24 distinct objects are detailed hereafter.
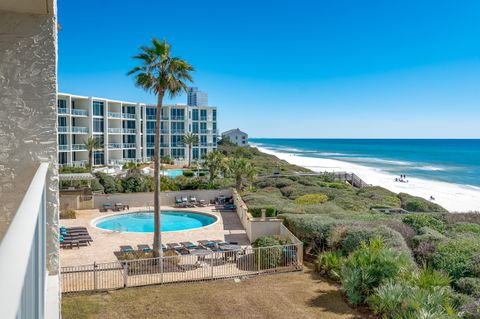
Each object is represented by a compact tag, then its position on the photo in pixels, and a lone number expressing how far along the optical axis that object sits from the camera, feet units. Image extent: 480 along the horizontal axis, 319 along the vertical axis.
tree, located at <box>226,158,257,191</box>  112.68
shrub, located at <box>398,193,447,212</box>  105.75
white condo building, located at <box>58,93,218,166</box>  161.38
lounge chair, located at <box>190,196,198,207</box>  101.50
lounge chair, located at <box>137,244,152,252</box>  61.98
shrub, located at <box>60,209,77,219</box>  84.58
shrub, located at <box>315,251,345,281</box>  49.62
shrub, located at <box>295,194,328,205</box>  96.64
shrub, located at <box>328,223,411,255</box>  49.75
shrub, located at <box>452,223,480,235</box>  60.03
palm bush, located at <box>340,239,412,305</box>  40.57
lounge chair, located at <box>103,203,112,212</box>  93.63
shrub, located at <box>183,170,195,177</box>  152.20
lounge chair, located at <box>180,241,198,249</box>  63.39
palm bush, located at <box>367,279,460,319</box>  31.01
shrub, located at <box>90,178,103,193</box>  106.38
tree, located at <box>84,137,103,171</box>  152.16
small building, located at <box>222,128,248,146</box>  432.25
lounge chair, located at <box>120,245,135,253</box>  61.00
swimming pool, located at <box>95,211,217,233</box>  83.87
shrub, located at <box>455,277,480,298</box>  37.82
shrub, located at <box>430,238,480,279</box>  42.43
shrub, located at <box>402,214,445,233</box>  61.72
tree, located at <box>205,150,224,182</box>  127.44
